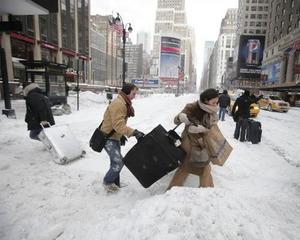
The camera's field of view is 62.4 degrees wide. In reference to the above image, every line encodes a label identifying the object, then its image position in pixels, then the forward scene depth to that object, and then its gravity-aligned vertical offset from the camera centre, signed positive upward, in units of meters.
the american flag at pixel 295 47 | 45.71 +6.63
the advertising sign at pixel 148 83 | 120.69 -2.48
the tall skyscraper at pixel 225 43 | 178.88 +26.80
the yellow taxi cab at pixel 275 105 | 23.80 -2.22
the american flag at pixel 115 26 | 18.58 +3.79
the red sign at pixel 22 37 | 33.08 +5.09
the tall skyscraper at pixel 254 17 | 106.68 +27.44
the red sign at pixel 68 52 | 47.05 +4.58
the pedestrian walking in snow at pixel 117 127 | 3.79 -0.78
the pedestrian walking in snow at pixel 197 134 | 3.69 -0.84
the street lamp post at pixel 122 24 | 18.33 +4.05
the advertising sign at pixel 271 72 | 56.96 +2.48
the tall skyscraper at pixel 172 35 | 142.02 +25.20
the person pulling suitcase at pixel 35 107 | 5.65 -0.75
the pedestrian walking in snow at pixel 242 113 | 8.73 -1.13
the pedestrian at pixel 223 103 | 13.94 -1.26
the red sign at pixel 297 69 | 41.88 +2.30
